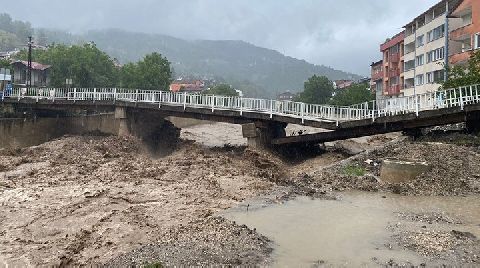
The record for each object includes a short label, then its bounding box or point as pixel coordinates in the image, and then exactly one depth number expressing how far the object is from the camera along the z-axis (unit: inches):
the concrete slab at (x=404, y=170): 655.1
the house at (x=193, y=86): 5129.9
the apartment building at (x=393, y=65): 2269.1
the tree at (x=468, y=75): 948.6
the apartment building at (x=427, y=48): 1637.6
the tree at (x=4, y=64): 2107.8
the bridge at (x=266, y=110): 835.4
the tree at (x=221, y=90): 4144.7
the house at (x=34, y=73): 2510.2
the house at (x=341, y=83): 4793.6
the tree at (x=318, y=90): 3336.6
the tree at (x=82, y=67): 2266.2
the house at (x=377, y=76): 2665.6
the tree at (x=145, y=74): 2534.4
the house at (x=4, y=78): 1546.5
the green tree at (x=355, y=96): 2460.6
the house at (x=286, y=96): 6612.7
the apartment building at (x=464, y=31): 1380.4
